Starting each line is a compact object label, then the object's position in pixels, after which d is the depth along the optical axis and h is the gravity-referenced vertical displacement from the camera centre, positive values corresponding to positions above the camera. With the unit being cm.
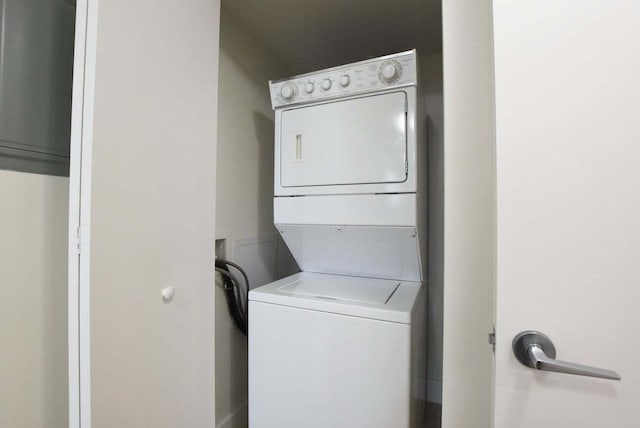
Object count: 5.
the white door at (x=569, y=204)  61 +3
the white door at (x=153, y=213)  86 +2
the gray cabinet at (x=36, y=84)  82 +46
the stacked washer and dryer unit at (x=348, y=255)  129 -27
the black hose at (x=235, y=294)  175 -56
